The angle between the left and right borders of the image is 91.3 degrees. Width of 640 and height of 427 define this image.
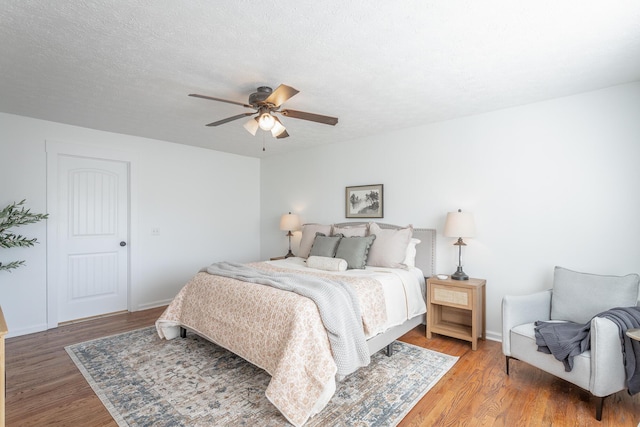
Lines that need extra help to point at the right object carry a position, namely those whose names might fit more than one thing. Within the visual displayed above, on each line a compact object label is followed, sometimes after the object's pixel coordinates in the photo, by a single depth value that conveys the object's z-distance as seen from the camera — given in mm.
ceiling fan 2547
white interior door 3896
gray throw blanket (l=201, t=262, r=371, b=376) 2205
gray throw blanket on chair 2008
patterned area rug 2059
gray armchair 2012
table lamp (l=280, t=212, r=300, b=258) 4992
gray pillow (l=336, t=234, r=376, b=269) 3473
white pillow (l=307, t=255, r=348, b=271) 3387
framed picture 4250
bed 2059
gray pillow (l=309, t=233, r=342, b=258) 3759
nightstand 3105
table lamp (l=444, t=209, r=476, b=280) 3213
